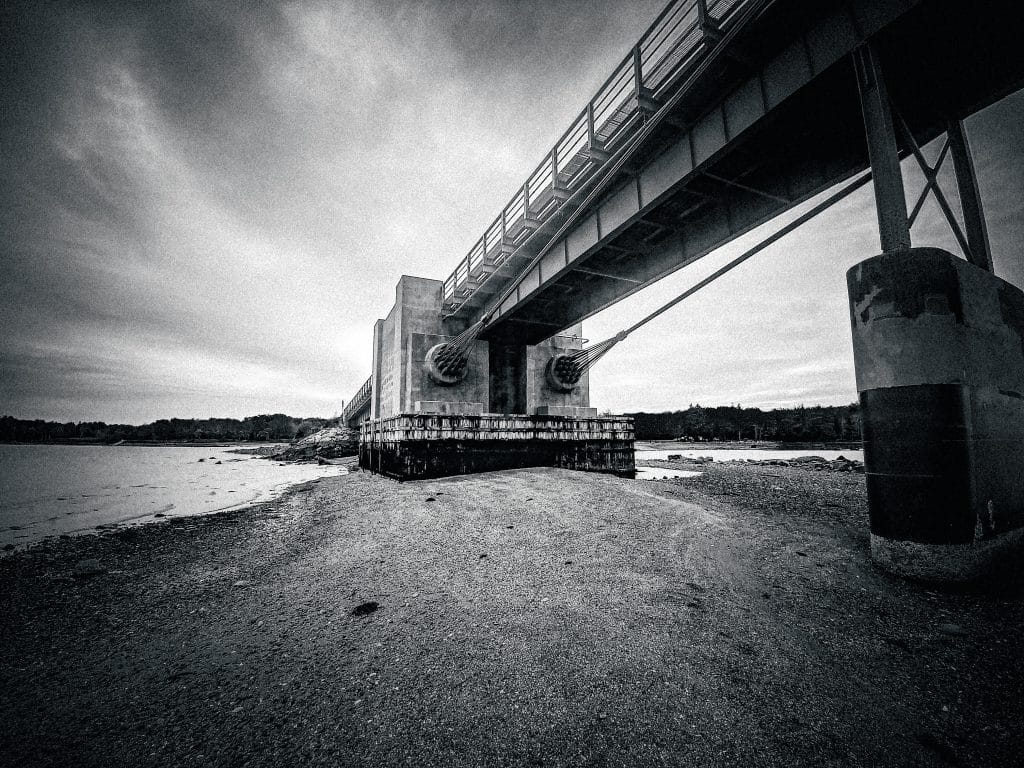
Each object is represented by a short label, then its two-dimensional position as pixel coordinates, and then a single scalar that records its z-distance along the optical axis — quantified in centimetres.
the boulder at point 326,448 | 3119
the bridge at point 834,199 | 420
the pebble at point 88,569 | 517
